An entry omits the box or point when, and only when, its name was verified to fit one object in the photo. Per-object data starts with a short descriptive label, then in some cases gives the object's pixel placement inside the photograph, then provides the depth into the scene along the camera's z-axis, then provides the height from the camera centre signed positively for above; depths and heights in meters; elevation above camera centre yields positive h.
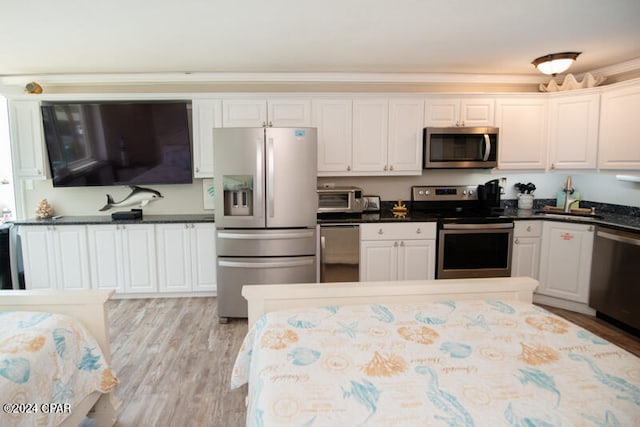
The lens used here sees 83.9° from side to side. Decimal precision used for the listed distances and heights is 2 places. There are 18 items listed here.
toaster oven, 3.70 -0.22
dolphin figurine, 4.11 -0.23
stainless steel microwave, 3.86 +0.34
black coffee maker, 4.01 -0.18
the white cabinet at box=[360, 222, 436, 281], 3.62 -0.73
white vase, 4.19 -0.24
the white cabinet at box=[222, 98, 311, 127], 3.83 +0.71
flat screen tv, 3.80 +0.39
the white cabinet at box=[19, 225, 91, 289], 3.72 -0.83
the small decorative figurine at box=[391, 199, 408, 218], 3.91 -0.34
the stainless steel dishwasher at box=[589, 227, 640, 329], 2.99 -0.84
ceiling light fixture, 3.30 +1.10
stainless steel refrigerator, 3.26 -0.27
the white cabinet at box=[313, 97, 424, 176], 3.87 +0.48
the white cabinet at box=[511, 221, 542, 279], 3.69 -0.72
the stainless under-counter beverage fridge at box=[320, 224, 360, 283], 3.53 -0.74
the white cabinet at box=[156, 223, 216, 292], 3.84 -0.85
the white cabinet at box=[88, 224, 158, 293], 3.80 -0.83
